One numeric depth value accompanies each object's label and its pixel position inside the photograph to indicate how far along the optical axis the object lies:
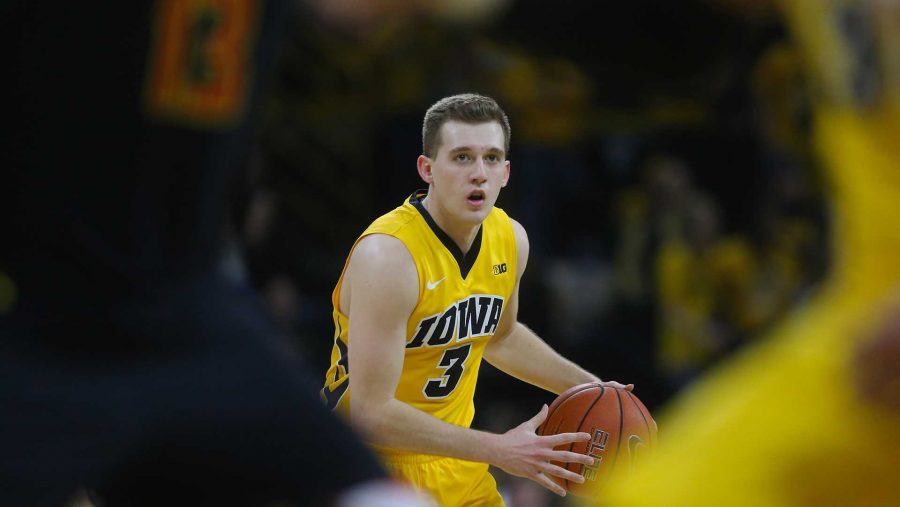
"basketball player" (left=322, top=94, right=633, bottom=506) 9.98
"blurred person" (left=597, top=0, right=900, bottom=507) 5.48
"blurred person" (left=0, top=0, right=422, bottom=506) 5.71
